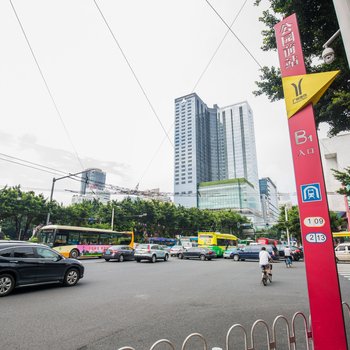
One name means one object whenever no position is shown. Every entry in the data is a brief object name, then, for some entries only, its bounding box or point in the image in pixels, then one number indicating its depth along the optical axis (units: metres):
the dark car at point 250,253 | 24.99
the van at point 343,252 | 23.94
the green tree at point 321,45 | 6.76
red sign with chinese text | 3.55
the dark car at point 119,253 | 21.17
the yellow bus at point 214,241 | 31.59
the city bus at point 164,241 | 45.47
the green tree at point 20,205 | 29.53
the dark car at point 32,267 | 7.75
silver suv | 21.16
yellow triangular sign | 4.09
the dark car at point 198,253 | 26.11
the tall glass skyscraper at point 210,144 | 134.00
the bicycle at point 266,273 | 10.85
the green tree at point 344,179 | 8.11
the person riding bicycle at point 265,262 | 11.09
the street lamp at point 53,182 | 21.05
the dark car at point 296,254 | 27.03
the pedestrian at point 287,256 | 19.46
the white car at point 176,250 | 29.94
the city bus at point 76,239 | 21.78
